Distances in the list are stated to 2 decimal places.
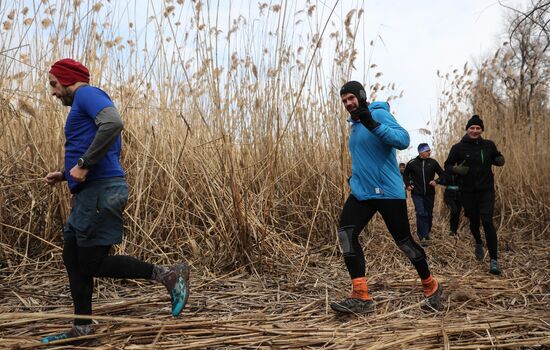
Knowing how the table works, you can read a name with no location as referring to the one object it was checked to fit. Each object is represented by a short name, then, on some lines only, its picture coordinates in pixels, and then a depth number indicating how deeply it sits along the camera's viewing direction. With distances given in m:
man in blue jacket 2.98
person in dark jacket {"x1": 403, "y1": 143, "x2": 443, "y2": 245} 6.34
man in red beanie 2.30
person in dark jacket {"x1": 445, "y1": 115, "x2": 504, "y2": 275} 4.84
